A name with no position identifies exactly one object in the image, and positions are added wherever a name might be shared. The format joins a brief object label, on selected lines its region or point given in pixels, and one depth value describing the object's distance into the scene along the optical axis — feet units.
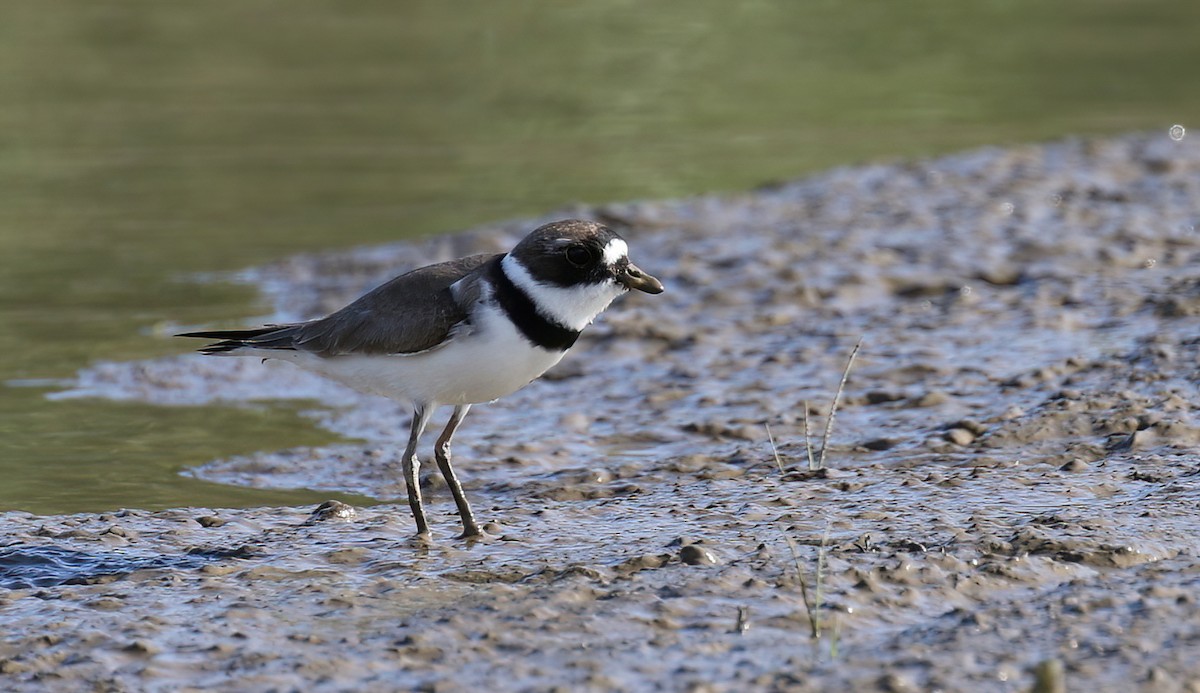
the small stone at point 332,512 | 38.55
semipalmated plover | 33.96
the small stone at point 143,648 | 28.96
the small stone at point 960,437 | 42.55
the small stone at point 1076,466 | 38.60
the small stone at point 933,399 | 46.44
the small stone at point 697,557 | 32.24
